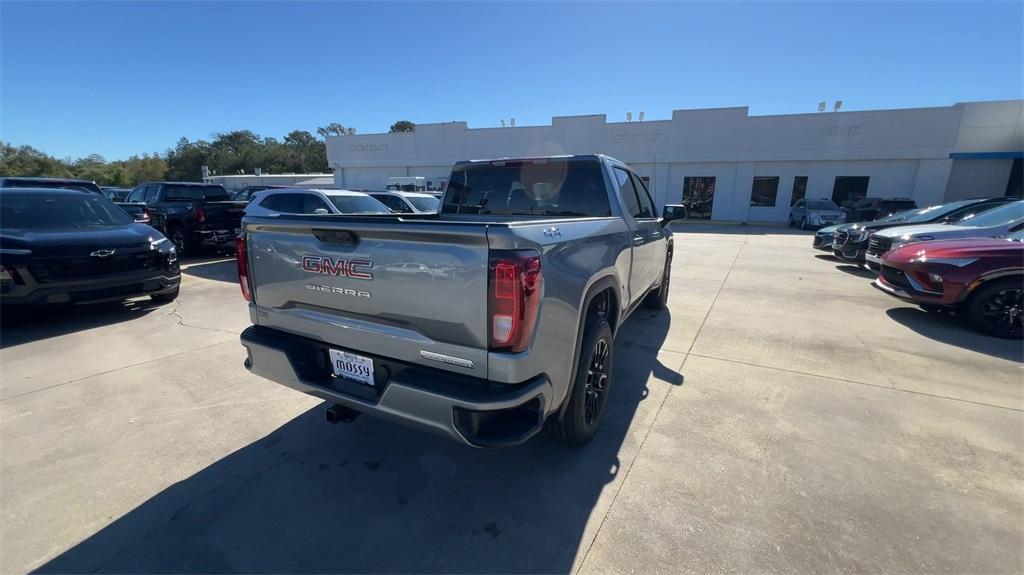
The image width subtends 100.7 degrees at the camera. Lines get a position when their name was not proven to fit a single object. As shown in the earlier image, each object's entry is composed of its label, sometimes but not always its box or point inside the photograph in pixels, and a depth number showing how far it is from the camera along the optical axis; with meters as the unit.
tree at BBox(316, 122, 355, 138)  82.11
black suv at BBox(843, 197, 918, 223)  17.50
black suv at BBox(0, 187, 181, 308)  4.71
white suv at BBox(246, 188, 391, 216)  8.86
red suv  5.05
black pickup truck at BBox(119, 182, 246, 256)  10.43
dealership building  22.11
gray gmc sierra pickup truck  1.98
